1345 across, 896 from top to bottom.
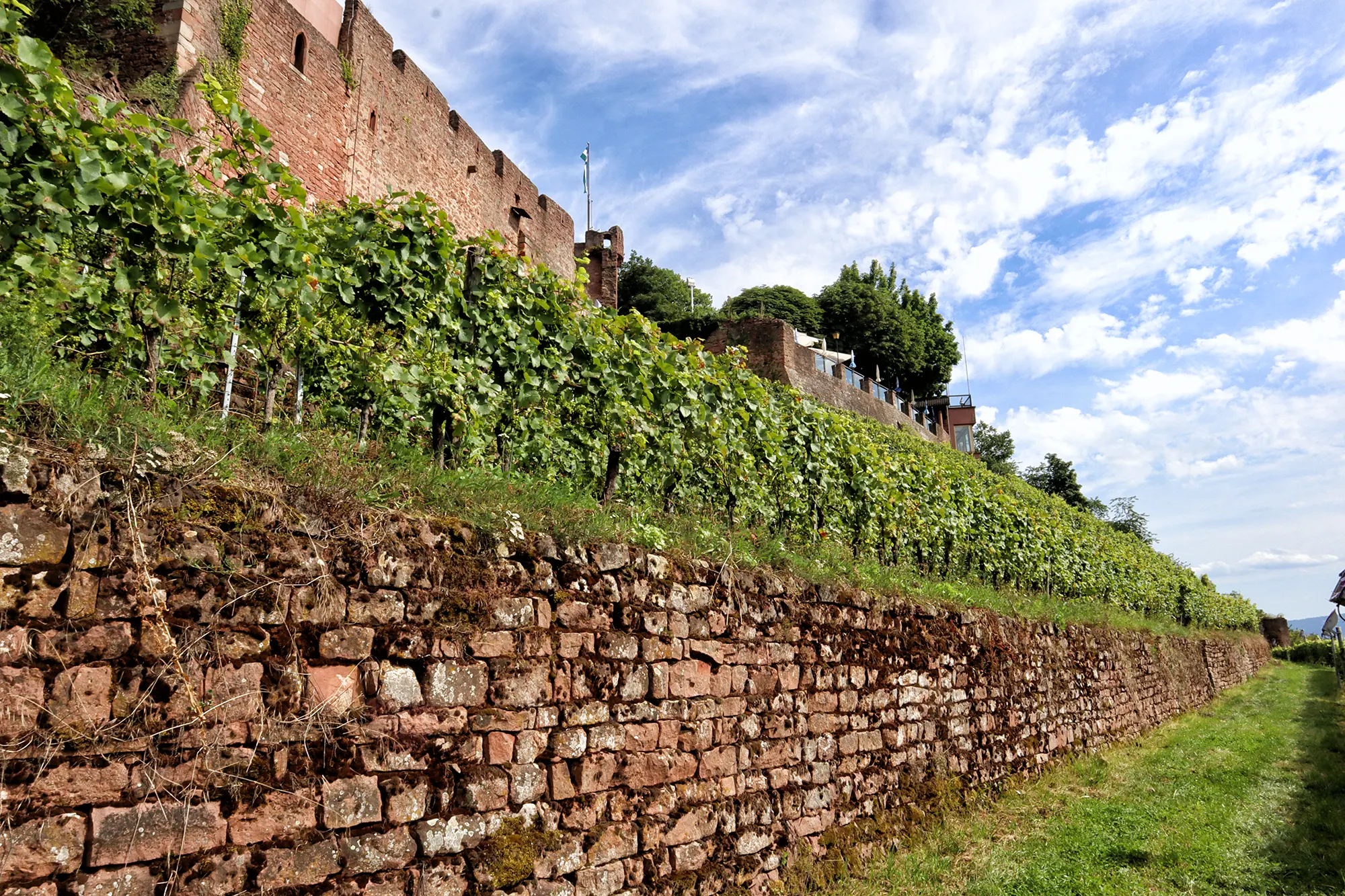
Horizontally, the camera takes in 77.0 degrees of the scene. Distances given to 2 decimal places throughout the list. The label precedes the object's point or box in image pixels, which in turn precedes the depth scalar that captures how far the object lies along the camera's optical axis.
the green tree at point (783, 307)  47.22
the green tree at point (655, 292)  45.81
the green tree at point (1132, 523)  53.16
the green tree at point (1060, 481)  53.53
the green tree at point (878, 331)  47.81
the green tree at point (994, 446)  51.72
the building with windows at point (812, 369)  27.27
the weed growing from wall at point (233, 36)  12.75
